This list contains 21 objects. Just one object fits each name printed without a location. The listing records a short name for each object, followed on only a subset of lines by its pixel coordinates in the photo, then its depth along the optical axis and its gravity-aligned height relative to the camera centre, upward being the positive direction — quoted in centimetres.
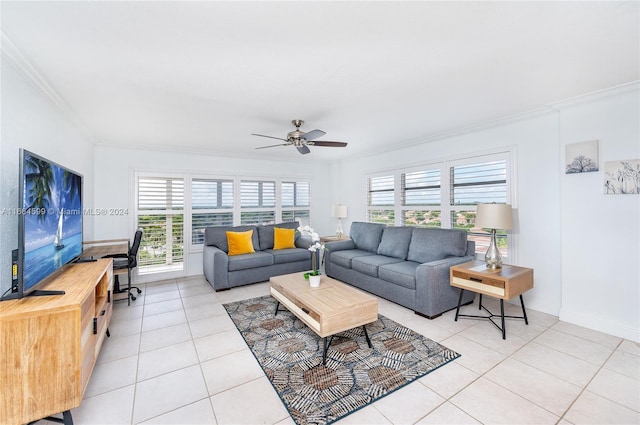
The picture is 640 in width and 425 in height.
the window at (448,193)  370 +32
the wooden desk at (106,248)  350 -50
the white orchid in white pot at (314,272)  298 -67
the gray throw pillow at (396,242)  420 -48
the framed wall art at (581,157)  286 +60
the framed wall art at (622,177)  262 +35
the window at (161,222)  477 -16
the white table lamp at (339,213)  596 +0
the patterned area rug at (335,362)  185 -129
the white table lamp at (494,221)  299 -10
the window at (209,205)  520 +17
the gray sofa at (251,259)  420 -78
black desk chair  365 -69
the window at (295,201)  627 +29
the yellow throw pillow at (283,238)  528 -50
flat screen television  158 -5
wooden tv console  142 -80
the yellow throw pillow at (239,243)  473 -53
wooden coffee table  233 -87
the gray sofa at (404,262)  316 -71
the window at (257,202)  573 +25
